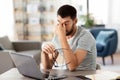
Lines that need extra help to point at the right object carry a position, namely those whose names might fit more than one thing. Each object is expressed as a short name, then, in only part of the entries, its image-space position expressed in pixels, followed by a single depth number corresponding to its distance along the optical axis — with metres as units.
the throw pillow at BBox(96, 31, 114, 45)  5.59
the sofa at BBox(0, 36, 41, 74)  4.91
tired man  2.01
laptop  1.77
